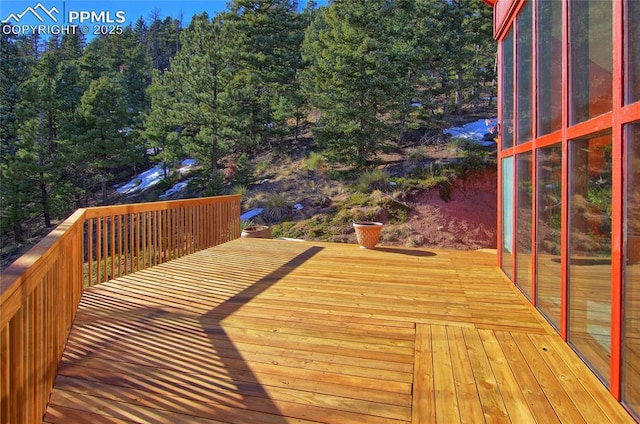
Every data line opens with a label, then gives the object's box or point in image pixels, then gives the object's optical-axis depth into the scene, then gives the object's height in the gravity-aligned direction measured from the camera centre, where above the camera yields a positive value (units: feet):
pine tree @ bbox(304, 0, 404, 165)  40.47 +13.32
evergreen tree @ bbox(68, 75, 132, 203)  53.88 +10.39
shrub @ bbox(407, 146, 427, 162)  42.77 +6.13
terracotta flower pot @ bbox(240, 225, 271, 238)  23.59 -1.31
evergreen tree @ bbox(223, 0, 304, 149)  52.37 +20.83
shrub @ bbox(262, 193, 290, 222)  36.76 +0.23
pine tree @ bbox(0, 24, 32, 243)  47.29 +8.30
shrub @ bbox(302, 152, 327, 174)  45.75 +5.38
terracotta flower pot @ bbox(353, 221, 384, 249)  20.01 -1.19
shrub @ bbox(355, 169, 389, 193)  38.37 +2.81
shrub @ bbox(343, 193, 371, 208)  36.22 +0.97
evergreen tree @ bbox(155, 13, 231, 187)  47.93 +13.99
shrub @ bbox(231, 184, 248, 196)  43.84 +2.41
